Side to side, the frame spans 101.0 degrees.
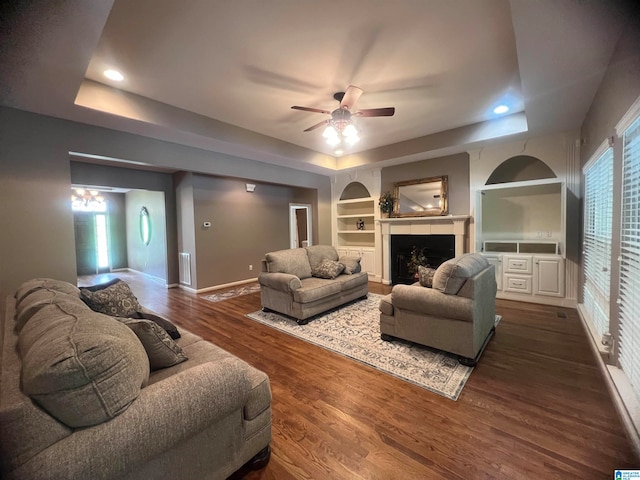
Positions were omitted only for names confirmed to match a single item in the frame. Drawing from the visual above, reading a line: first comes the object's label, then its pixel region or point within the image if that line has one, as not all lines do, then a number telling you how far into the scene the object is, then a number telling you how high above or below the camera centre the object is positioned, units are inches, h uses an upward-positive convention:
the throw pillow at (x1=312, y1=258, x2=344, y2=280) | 165.3 -25.5
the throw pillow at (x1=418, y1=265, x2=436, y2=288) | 110.8 -20.9
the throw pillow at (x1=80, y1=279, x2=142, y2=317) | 83.0 -21.3
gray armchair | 96.3 -32.4
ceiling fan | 111.6 +54.8
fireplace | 193.0 -2.8
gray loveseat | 141.8 -30.8
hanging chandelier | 281.7 +39.3
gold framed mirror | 204.7 +24.7
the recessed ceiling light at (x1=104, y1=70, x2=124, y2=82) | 107.5 +66.2
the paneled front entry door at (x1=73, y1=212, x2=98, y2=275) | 306.0 -10.3
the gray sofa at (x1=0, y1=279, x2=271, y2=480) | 33.8 -26.7
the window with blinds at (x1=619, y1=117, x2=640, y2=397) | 70.6 -10.3
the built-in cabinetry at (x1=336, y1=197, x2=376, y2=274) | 250.7 -0.2
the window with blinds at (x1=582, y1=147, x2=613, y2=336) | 98.3 -5.6
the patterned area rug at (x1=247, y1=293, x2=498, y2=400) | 89.8 -50.3
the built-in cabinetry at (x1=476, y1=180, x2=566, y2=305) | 160.4 -7.8
